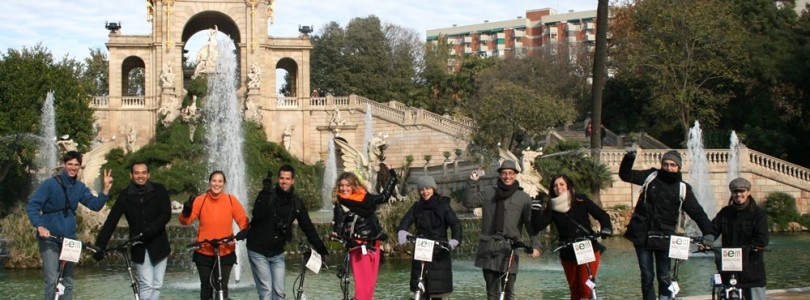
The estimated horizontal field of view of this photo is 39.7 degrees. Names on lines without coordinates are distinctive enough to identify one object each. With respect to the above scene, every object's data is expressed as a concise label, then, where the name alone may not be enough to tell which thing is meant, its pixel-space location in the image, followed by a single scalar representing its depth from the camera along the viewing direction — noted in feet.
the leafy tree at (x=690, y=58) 133.39
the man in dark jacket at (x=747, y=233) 32.01
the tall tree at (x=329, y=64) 223.71
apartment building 340.80
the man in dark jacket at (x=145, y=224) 32.86
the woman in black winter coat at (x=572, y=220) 33.55
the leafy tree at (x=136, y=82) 245.86
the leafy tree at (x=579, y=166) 109.70
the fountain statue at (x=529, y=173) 99.14
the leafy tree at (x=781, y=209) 111.34
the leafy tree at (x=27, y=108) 137.08
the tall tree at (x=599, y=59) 88.07
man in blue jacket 33.50
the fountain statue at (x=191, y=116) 150.51
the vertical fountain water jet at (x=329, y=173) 139.03
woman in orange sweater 33.68
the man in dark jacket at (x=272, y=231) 34.35
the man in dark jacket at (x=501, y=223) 33.65
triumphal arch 164.04
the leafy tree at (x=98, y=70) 229.90
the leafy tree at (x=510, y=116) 131.44
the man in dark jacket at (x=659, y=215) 33.42
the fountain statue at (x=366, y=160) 85.35
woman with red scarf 34.78
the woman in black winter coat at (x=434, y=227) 33.83
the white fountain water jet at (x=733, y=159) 116.57
